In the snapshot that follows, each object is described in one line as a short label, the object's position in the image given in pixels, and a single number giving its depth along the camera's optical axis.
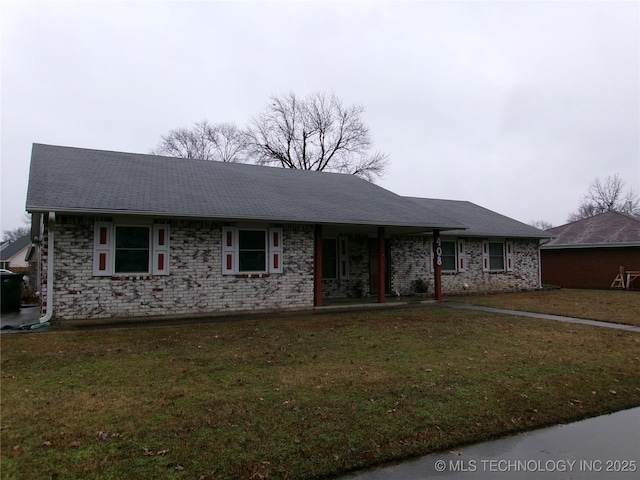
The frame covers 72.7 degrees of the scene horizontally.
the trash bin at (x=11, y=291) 12.86
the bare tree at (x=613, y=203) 46.06
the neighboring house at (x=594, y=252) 21.33
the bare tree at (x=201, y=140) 38.69
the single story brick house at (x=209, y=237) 10.26
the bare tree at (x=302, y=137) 36.31
